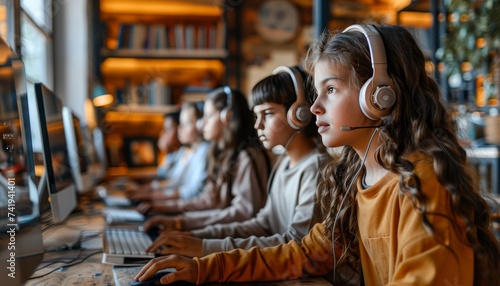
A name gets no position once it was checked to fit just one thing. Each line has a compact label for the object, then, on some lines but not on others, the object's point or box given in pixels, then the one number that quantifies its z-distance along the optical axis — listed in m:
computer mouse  0.92
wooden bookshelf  4.24
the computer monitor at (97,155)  3.57
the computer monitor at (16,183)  0.95
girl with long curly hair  0.77
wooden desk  1.02
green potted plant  2.73
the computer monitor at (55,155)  1.31
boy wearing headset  1.24
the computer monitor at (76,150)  2.13
